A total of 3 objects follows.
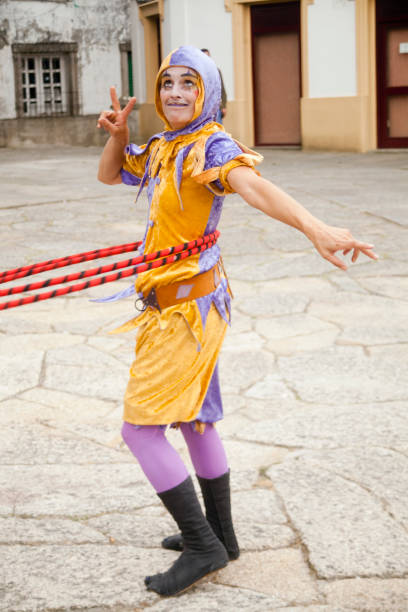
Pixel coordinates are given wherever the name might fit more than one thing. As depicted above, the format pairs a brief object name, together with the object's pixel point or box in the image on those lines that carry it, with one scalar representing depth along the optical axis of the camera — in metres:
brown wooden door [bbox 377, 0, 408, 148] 16.78
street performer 2.66
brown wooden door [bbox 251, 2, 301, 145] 18.11
